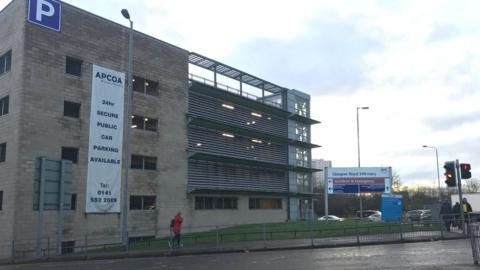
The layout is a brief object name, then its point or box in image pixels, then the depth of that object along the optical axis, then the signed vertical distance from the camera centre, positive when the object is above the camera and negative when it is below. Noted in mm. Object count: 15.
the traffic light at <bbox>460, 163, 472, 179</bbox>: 23609 +1672
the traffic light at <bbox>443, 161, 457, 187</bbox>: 23750 +1465
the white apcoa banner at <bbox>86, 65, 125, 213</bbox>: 32156 +4069
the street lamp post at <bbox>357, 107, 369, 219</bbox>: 48866 +7330
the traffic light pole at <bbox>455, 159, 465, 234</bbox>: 24125 +1251
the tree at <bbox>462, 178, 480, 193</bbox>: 116119 +4781
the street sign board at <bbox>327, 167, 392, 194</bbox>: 46594 +2353
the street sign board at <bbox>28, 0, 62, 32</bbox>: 29750 +11259
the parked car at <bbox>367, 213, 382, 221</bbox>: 53344 -1049
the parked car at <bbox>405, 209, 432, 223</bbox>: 38444 -658
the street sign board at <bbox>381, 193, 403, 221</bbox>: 36000 -130
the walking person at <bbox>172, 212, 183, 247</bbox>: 25059 -1033
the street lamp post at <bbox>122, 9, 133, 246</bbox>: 24000 +3390
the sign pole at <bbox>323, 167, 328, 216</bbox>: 46638 +1765
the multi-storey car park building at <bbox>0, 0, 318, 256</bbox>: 29391 +5312
